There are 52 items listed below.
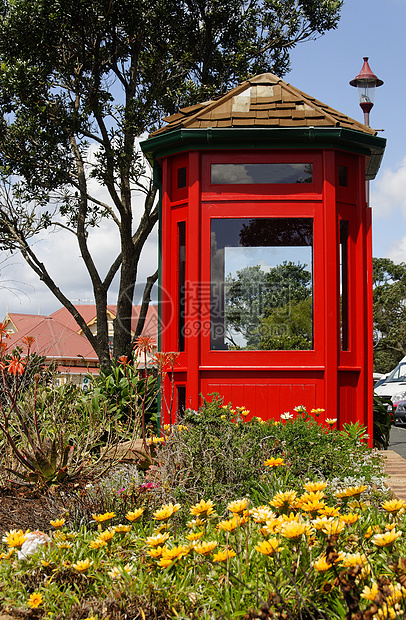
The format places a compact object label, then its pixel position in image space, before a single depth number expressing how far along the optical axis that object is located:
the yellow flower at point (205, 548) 2.12
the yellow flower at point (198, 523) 2.44
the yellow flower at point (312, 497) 2.27
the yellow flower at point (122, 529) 2.46
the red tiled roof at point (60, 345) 6.20
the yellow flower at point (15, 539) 2.50
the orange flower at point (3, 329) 4.61
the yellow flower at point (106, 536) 2.47
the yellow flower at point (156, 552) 2.21
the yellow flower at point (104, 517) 2.71
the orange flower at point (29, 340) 4.70
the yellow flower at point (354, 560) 1.95
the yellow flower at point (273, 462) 3.07
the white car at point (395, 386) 18.33
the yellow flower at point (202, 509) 2.38
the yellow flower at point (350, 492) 2.42
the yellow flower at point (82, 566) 2.42
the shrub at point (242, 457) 3.83
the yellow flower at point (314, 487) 2.32
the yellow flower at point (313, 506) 2.24
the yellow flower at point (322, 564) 1.96
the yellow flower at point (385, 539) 2.01
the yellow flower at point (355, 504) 2.47
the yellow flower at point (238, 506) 2.29
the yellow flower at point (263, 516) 2.30
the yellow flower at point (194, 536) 2.31
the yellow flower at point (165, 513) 2.35
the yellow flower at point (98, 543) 2.50
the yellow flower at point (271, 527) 2.14
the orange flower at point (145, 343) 4.81
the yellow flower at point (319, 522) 2.16
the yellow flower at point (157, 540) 2.25
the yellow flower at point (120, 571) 2.39
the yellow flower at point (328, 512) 2.28
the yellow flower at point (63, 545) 2.68
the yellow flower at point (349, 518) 2.27
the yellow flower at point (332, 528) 2.09
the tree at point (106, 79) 12.43
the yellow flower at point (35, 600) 2.35
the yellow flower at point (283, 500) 2.30
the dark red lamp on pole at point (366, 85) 9.70
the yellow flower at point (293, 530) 1.98
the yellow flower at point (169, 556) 2.13
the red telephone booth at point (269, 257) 6.16
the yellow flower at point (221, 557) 2.18
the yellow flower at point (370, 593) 1.79
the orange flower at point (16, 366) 4.64
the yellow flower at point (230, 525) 2.21
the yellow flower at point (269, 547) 2.00
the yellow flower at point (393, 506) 2.30
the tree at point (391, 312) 45.22
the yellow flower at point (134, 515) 2.66
